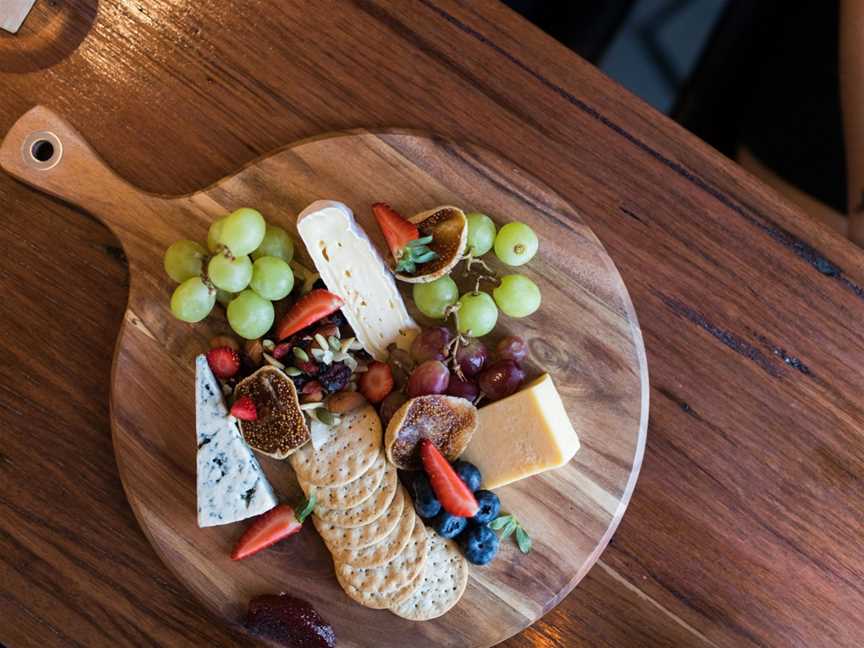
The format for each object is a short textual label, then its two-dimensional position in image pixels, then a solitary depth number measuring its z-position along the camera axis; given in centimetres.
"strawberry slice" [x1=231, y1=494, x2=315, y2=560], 41
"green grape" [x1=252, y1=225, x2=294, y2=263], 40
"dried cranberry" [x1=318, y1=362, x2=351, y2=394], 40
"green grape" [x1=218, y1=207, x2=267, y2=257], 38
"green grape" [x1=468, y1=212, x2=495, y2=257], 40
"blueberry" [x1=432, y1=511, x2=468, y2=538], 40
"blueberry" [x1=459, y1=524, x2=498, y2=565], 40
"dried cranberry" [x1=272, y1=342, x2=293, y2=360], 40
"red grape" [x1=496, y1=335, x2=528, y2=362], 40
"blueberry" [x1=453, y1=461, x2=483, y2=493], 40
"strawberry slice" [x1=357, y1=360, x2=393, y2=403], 41
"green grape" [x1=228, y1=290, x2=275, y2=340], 39
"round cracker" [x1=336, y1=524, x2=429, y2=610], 40
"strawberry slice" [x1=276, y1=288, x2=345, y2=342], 40
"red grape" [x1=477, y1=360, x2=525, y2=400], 40
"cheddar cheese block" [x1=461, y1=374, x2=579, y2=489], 39
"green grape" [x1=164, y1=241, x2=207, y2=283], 39
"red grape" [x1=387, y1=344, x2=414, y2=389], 41
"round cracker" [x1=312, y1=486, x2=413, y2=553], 40
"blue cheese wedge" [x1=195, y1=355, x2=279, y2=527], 40
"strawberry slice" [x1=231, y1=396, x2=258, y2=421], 40
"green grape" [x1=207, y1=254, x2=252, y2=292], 38
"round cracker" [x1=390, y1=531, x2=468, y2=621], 40
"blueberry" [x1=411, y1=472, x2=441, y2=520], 40
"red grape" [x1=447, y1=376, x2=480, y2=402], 41
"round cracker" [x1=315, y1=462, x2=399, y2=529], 40
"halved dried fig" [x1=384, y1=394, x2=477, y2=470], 39
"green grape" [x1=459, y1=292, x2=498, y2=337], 39
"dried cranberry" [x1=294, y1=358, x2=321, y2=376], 40
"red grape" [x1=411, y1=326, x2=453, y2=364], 40
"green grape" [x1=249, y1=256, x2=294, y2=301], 39
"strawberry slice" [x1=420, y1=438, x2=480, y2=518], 39
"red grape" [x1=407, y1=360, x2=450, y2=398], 39
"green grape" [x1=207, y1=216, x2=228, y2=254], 39
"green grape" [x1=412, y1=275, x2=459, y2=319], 40
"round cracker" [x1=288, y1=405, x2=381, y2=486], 40
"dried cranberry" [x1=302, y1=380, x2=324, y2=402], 40
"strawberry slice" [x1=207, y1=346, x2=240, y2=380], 40
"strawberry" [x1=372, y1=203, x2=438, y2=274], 39
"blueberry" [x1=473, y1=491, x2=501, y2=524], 40
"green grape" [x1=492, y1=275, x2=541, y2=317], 39
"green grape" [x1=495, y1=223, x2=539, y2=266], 40
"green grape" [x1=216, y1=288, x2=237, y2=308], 41
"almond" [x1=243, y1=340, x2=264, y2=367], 40
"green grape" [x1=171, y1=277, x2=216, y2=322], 39
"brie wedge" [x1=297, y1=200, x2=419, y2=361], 39
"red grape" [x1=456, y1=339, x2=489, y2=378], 40
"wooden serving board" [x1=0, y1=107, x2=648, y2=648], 41
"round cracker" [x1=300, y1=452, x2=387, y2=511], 40
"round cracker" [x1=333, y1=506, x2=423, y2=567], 40
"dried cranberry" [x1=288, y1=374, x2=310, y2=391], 41
